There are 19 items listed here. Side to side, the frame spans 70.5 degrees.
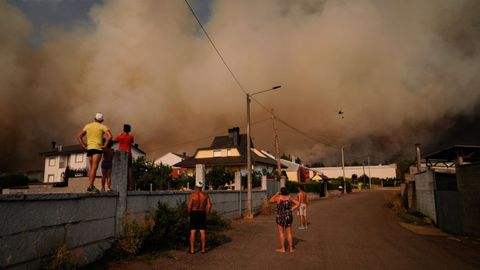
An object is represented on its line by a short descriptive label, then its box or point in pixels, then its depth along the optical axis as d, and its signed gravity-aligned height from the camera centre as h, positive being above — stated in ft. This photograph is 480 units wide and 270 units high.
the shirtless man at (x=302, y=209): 46.08 -3.33
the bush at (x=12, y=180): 113.09 +2.82
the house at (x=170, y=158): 208.23 +17.02
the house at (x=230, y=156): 138.41 +12.58
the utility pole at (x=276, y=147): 121.80 +13.38
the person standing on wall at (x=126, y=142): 29.30 +3.89
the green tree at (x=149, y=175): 90.07 +3.09
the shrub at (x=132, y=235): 25.11 -3.75
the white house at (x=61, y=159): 187.62 +15.66
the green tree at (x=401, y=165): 261.61 +14.23
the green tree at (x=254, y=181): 95.48 +1.08
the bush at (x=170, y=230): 28.17 -3.78
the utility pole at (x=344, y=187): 171.73 -1.69
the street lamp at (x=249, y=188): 60.39 -0.63
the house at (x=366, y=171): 325.56 +12.39
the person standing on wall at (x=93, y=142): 24.95 +3.32
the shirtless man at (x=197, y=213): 27.66 -2.21
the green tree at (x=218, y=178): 95.40 +2.09
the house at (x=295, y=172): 177.00 +6.53
